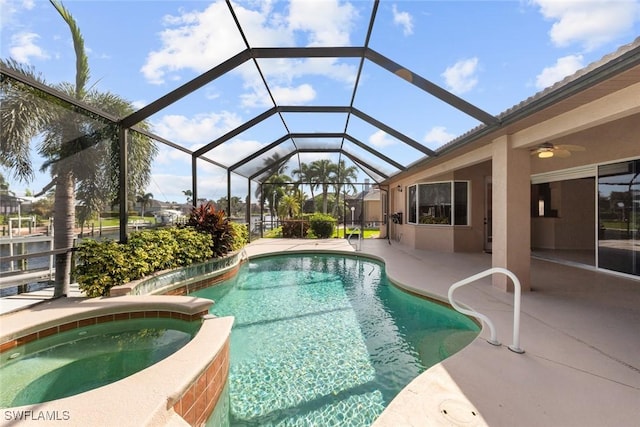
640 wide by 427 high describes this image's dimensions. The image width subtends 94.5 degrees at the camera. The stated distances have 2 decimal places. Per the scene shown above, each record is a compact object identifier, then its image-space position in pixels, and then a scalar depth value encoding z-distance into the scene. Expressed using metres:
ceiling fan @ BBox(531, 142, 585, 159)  5.26
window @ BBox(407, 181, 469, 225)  10.41
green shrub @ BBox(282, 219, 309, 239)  16.56
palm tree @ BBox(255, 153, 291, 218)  14.32
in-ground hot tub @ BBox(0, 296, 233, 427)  2.03
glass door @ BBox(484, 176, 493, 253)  10.34
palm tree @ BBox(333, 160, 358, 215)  22.12
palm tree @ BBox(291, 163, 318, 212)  20.52
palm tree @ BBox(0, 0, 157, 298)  3.86
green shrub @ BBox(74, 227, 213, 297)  4.84
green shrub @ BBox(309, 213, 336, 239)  16.30
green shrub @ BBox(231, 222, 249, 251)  9.18
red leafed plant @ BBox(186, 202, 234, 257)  8.20
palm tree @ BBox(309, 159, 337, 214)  21.94
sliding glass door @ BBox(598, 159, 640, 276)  5.89
